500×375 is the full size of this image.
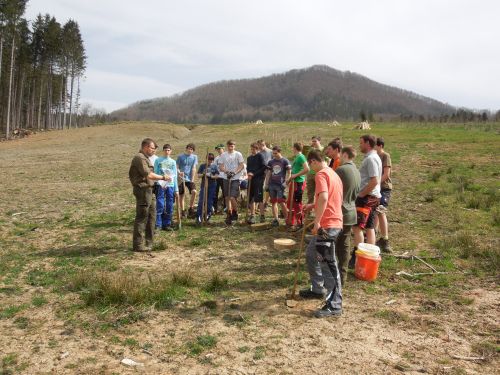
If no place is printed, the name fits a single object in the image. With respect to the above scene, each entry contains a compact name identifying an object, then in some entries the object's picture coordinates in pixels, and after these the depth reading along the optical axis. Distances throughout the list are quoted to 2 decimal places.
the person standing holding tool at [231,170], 10.11
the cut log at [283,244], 8.01
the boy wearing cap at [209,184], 10.22
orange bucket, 6.36
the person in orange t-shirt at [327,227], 5.25
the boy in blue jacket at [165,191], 9.27
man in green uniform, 7.71
